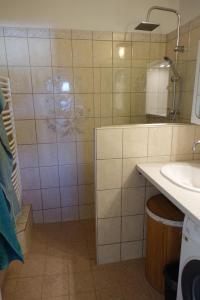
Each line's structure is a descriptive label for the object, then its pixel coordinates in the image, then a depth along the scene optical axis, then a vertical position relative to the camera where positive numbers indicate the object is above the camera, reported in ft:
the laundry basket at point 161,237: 4.31 -2.81
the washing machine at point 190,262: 3.05 -2.40
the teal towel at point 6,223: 3.41 -1.95
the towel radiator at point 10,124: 5.23 -0.57
